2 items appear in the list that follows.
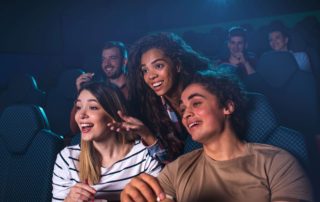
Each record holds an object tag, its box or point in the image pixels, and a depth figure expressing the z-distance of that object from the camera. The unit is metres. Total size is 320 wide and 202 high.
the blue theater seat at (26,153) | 1.53
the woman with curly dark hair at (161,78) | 1.74
